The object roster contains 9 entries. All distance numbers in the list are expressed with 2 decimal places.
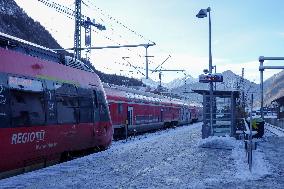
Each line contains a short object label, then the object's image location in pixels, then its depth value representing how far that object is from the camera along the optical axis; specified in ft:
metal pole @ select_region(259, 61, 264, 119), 121.70
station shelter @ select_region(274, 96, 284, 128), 133.76
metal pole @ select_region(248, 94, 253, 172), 44.47
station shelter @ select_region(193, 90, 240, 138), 78.95
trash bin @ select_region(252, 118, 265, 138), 95.32
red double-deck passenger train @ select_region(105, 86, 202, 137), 86.18
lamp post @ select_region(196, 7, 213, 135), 78.83
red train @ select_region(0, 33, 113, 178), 34.04
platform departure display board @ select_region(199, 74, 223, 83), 78.95
